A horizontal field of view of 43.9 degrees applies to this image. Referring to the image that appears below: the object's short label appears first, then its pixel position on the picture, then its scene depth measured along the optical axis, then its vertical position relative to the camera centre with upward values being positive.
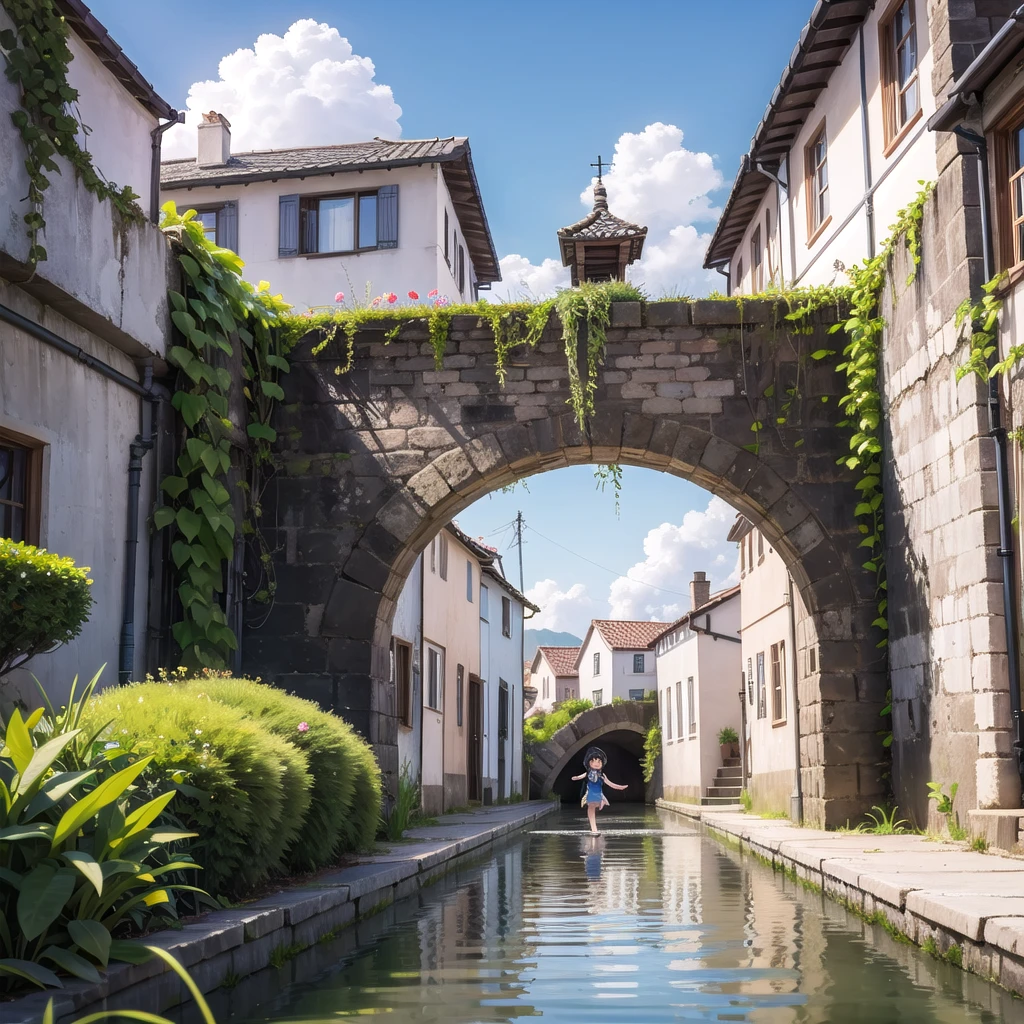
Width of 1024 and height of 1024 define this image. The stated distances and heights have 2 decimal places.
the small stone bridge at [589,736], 33.84 -0.56
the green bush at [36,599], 6.10 +0.60
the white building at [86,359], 8.04 +2.50
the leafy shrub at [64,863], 3.85 -0.45
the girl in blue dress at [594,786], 16.66 -0.91
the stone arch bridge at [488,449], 11.33 +2.41
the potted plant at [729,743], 27.23 -0.56
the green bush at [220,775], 5.57 -0.24
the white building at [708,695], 27.39 +0.48
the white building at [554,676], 68.50 +2.29
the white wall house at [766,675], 16.75 +0.62
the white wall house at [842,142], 11.29 +6.00
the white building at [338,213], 20.70 +8.35
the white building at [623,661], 56.28 +2.53
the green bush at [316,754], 7.30 -0.20
